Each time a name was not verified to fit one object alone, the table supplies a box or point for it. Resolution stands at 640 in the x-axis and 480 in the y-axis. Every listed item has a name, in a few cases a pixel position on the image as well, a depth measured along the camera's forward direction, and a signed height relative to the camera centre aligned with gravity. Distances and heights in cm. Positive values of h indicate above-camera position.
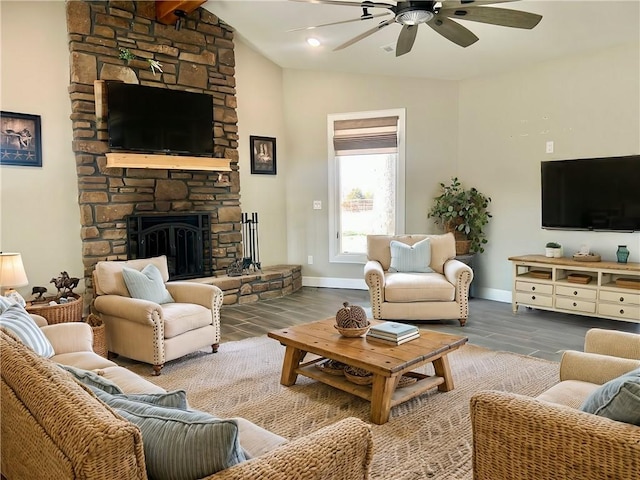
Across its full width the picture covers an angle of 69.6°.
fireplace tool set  606 -41
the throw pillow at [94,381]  148 -54
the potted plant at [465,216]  559 -8
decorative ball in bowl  295 -72
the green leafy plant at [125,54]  493 +172
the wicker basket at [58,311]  368 -77
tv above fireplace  479 +105
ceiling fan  288 +127
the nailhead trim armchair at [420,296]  447 -84
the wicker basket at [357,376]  281 -102
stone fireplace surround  472 +90
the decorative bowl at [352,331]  294 -77
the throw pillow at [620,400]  125 -55
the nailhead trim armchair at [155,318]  330 -79
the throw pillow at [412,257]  491 -50
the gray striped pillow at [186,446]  106 -54
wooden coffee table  257 -85
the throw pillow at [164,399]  136 -55
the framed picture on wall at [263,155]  634 +81
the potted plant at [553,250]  488 -45
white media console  422 -77
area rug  225 -118
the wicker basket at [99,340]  341 -93
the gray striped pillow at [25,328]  219 -55
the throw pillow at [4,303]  246 -47
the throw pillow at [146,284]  365 -56
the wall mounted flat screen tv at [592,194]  444 +14
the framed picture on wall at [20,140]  429 +73
